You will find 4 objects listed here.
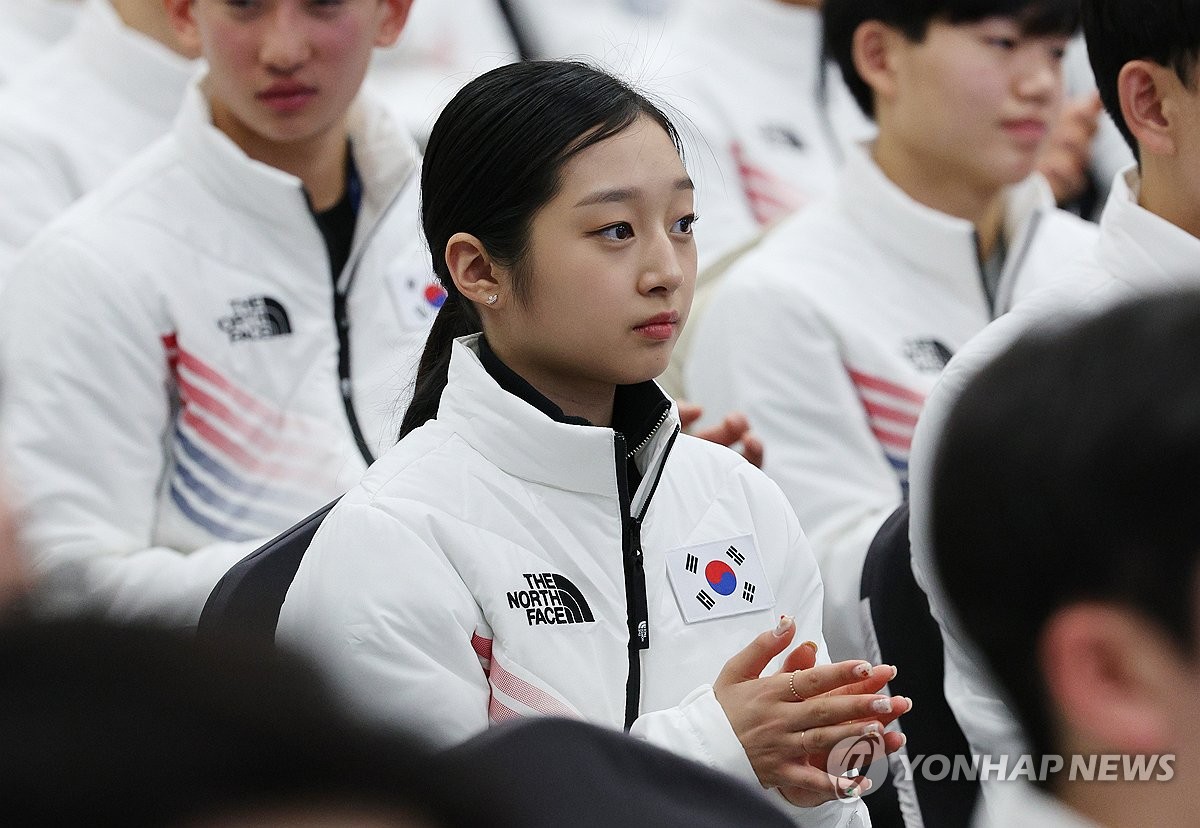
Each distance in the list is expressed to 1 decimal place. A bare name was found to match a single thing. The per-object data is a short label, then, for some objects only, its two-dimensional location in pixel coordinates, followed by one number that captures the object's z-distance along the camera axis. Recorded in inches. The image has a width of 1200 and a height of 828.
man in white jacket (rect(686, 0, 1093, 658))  218.2
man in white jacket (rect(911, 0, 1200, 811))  168.9
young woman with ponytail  135.0
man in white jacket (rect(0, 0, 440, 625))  195.2
